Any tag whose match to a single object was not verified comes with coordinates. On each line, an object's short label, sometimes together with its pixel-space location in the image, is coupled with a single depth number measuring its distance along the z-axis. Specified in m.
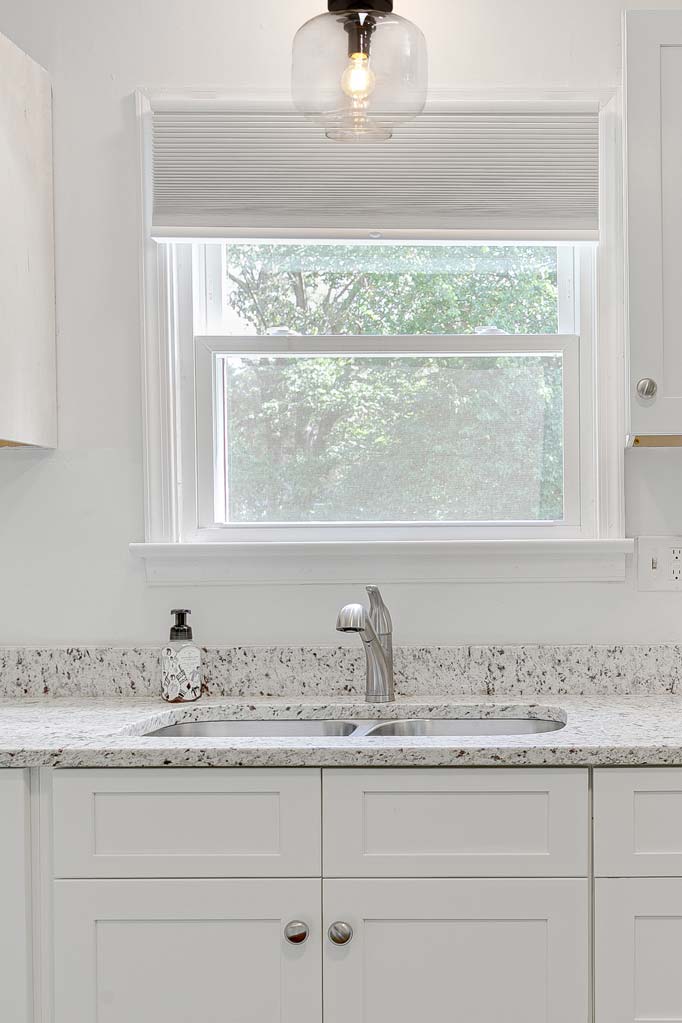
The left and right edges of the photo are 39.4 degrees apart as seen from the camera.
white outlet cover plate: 2.17
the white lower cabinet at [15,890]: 1.63
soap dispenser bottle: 2.06
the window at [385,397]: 2.25
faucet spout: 2.00
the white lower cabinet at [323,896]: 1.62
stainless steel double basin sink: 2.00
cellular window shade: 2.13
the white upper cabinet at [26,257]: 1.95
